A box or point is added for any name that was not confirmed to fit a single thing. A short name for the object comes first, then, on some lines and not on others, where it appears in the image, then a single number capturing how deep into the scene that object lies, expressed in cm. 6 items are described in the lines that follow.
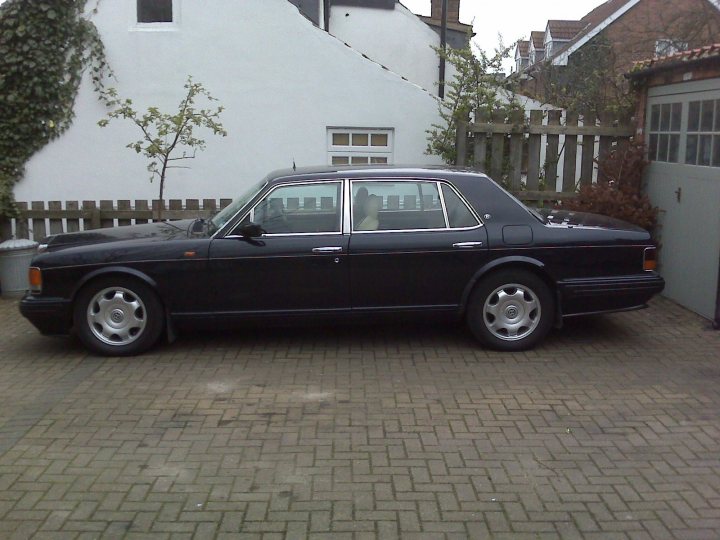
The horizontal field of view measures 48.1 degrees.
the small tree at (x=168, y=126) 1005
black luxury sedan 670
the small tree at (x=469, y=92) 1074
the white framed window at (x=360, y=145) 1154
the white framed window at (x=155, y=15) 1119
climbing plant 1069
